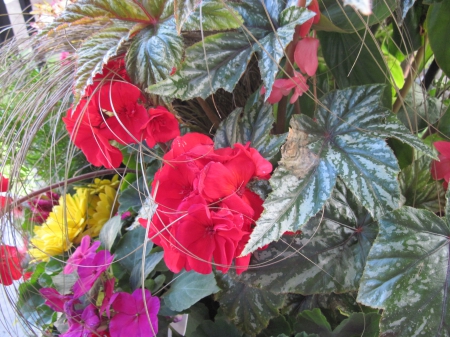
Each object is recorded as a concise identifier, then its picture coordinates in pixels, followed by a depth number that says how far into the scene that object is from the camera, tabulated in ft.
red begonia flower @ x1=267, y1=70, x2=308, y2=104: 1.26
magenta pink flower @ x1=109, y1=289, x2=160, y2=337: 1.32
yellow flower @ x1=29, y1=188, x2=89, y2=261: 1.91
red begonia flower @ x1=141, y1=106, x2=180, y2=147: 1.26
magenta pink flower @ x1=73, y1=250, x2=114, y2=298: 1.38
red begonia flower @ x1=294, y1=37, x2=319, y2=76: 1.22
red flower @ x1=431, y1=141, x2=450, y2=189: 1.30
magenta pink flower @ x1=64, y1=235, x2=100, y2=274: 1.48
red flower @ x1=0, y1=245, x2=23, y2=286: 1.62
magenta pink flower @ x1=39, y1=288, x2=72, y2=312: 1.44
